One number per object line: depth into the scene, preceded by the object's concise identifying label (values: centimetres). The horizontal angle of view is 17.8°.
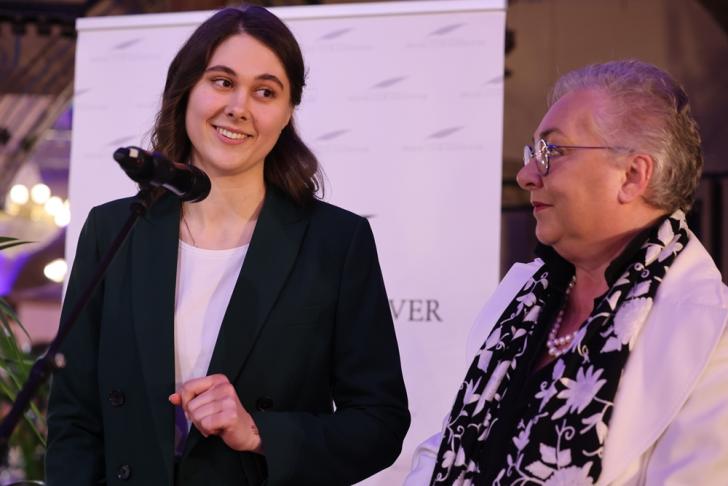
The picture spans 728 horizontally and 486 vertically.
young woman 285
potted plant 291
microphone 260
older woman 266
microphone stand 251
